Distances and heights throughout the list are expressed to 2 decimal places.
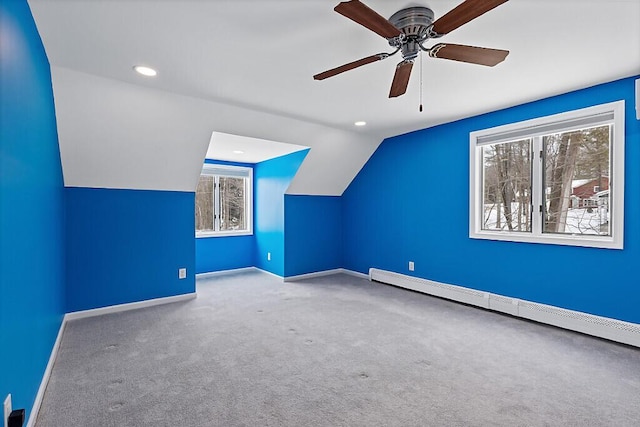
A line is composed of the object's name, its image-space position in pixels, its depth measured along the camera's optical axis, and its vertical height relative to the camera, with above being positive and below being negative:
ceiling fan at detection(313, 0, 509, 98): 1.46 +0.94
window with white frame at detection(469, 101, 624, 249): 2.86 +0.31
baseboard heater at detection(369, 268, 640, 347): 2.72 -1.05
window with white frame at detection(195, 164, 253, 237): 5.59 +0.16
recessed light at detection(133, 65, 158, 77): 2.49 +1.13
